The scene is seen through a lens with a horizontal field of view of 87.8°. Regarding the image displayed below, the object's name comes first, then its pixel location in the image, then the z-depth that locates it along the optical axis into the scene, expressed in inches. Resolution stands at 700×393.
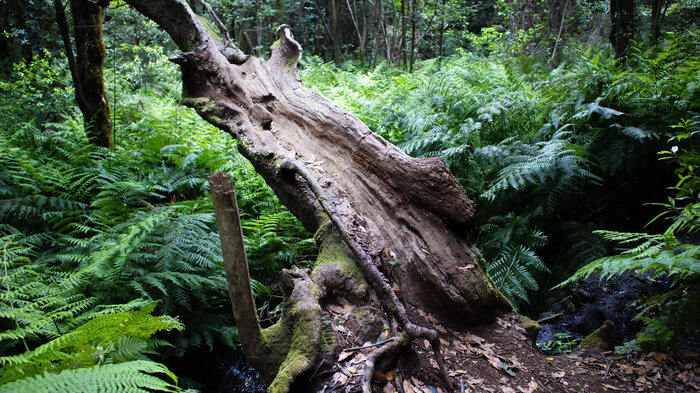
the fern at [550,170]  131.1
